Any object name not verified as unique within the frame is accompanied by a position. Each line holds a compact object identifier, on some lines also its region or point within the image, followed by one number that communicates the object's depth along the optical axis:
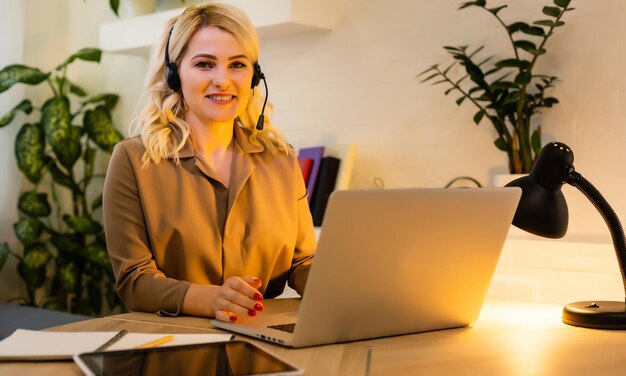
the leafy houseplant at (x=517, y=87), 2.76
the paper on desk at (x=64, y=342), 1.27
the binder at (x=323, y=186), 3.31
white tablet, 1.12
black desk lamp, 1.65
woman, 1.96
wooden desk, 1.26
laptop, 1.31
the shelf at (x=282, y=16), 3.36
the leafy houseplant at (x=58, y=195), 4.19
